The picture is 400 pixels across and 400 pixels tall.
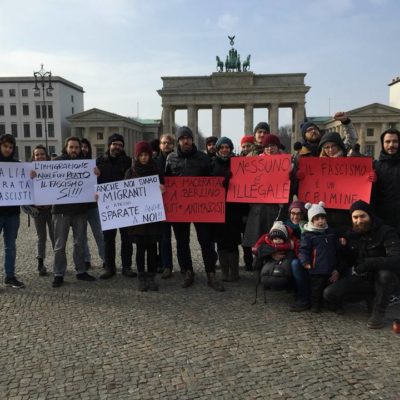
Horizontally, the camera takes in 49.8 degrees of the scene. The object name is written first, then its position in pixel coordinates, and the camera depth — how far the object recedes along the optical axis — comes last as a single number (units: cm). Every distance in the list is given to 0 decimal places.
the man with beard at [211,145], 866
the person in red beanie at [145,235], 639
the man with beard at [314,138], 659
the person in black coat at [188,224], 652
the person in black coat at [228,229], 673
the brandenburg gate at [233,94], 6353
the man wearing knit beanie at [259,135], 689
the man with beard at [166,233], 723
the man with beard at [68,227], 673
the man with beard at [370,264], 498
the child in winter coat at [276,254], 557
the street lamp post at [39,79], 8244
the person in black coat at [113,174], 704
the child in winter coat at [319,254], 532
